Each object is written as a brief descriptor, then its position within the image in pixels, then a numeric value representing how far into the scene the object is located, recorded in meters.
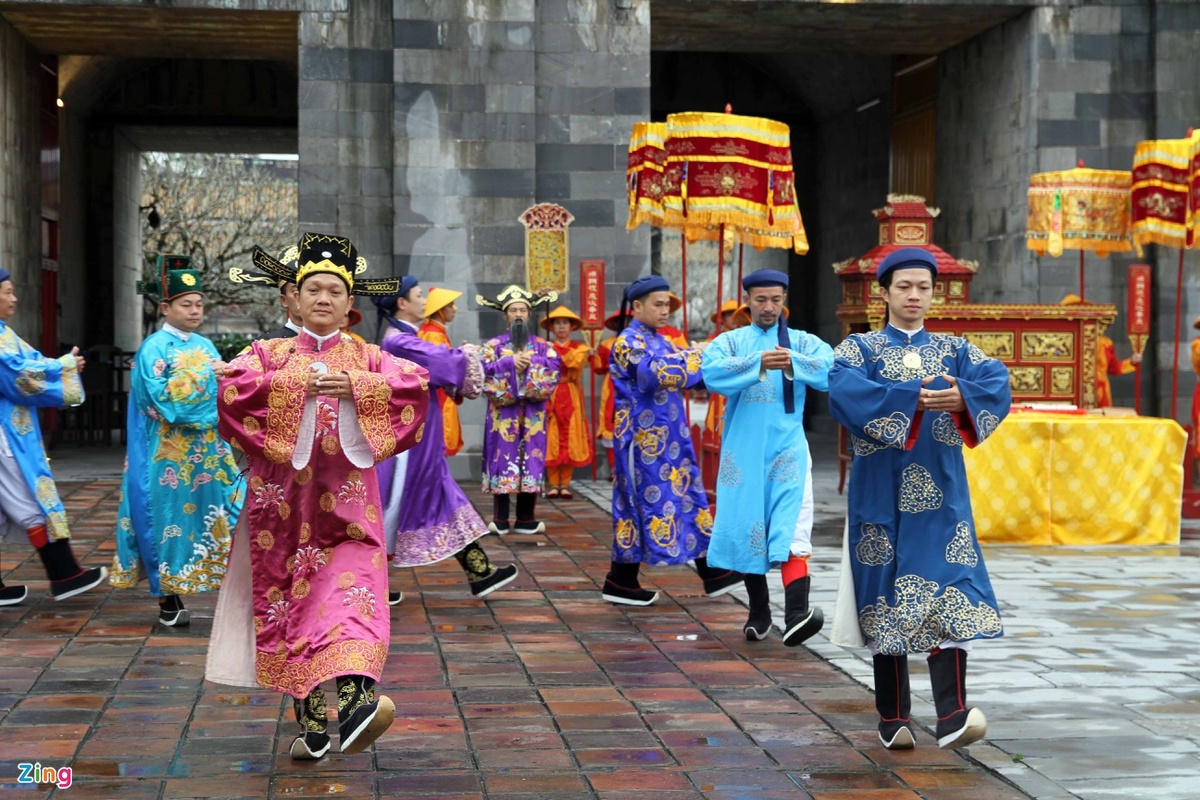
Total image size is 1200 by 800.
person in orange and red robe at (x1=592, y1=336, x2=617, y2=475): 13.57
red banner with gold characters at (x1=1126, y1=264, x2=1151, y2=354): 13.59
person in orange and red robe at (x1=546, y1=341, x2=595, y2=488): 12.72
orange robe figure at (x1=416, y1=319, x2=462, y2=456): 13.35
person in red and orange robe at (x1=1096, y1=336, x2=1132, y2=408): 12.88
